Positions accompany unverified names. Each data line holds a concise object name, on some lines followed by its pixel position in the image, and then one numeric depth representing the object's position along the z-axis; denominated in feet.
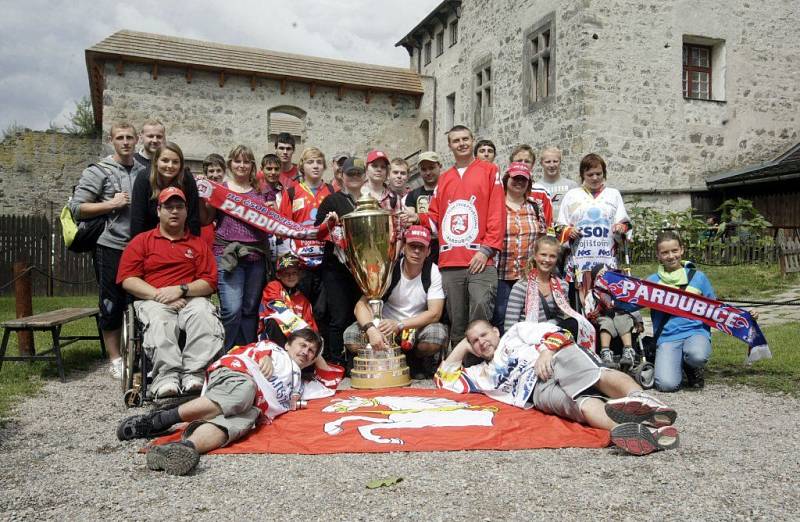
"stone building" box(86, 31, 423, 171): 62.95
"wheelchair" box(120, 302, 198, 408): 14.23
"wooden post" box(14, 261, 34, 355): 21.31
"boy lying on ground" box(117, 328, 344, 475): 10.24
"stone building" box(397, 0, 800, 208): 45.32
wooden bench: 17.89
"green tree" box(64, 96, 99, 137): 130.11
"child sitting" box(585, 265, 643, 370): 17.94
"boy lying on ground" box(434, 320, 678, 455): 11.17
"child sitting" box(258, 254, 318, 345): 16.03
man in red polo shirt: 13.70
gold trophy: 16.71
